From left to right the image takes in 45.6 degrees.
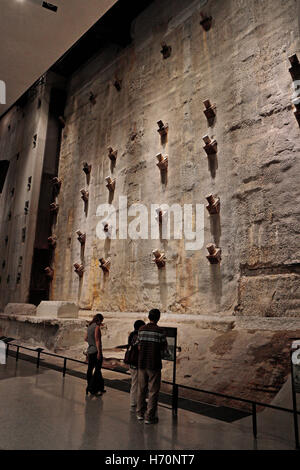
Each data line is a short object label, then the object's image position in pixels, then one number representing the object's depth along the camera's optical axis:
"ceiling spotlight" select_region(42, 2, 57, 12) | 4.11
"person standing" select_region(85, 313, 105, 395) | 5.43
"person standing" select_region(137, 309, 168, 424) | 4.26
